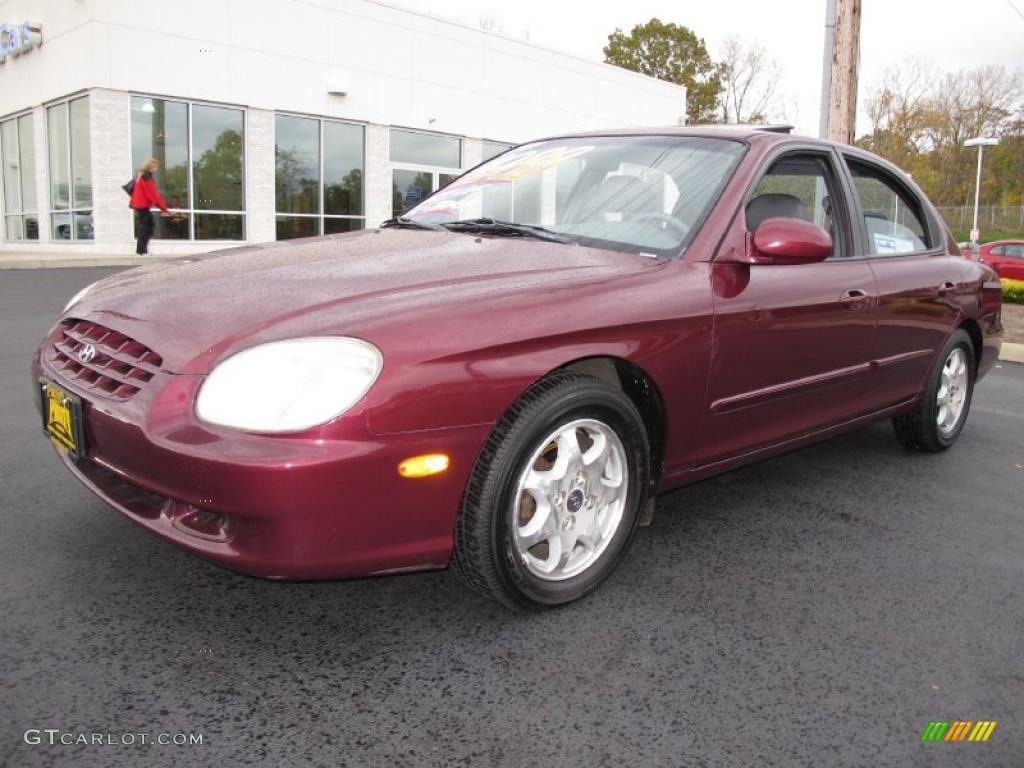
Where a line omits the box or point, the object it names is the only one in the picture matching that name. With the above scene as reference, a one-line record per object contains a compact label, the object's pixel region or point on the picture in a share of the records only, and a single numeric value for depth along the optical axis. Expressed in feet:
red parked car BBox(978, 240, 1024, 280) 69.67
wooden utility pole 35.73
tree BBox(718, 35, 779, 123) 180.04
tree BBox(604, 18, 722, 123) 168.25
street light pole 102.99
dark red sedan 6.62
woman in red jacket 45.85
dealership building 52.75
